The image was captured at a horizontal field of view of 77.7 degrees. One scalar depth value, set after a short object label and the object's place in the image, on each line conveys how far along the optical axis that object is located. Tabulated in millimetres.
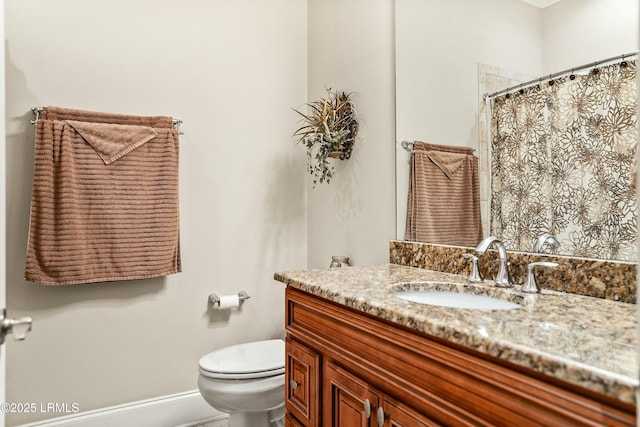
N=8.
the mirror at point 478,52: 1170
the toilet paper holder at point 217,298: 2234
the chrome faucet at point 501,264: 1250
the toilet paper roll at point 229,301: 2221
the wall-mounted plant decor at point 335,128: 2053
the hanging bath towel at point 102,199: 1810
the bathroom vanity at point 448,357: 628
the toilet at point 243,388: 1674
